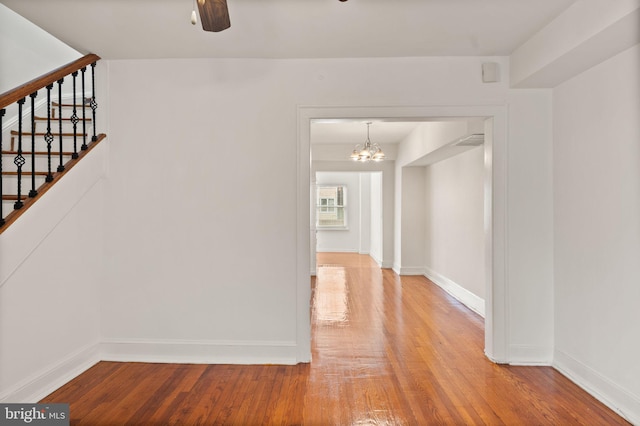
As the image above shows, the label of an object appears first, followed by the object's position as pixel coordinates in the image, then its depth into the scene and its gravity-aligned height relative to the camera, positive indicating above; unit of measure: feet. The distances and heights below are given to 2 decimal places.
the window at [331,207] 35.78 +0.75
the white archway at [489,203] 9.77 +0.32
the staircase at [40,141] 7.52 +2.21
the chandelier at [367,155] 19.10 +3.33
